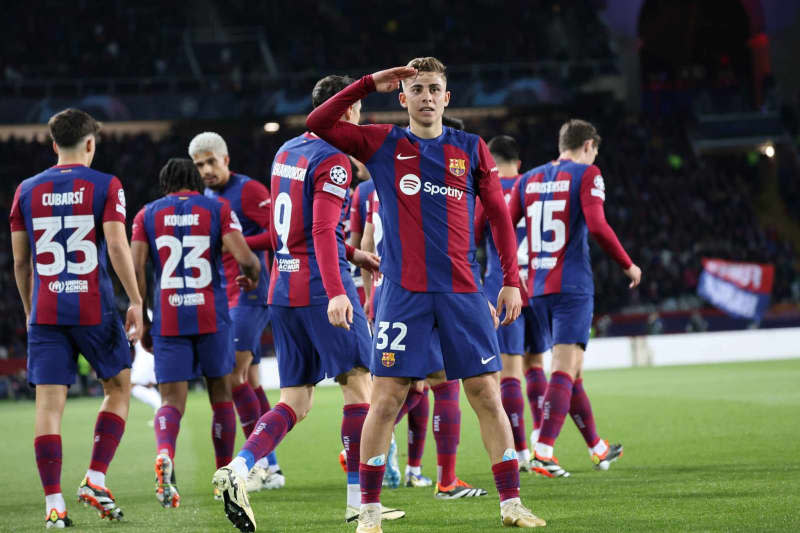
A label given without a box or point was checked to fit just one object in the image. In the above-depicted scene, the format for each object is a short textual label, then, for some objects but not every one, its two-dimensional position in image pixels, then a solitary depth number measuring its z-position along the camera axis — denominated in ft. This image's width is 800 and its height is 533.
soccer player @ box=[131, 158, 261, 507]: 41.32
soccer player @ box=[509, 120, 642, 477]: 45.70
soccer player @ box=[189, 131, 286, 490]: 46.60
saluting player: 30.19
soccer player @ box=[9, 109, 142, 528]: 36.50
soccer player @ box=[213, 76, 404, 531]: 34.68
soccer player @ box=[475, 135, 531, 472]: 47.83
